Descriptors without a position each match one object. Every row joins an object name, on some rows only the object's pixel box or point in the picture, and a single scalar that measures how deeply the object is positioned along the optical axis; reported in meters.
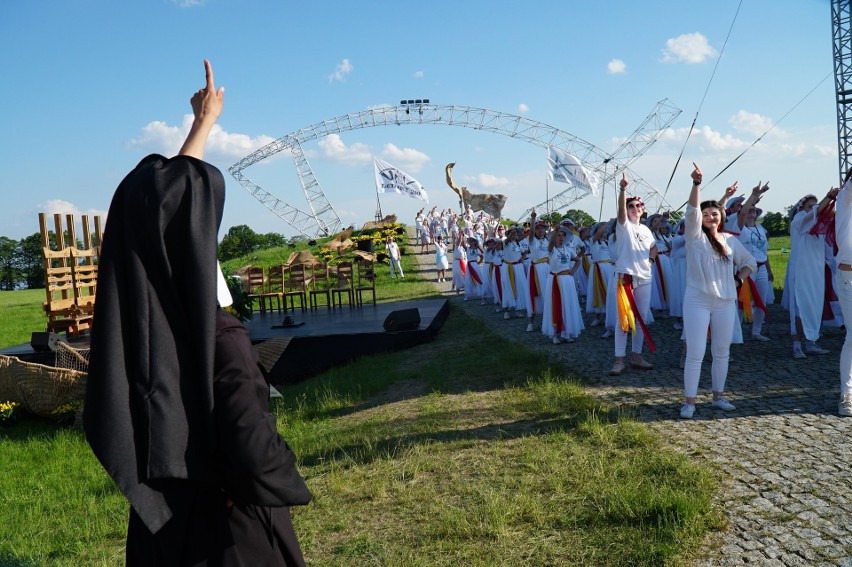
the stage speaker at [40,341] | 12.11
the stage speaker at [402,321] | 12.23
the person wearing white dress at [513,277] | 15.76
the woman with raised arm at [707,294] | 5.87
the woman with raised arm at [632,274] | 8.05
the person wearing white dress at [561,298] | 10.95
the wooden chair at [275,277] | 18.38
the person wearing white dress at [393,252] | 29.72
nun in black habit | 1.69
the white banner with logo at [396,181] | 30.84
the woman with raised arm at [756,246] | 9.78
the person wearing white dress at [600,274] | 12.99
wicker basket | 8.30
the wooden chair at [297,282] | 18.52
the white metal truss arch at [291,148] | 54.78
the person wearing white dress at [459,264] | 23.05
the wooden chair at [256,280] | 18.36
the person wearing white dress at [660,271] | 12.73
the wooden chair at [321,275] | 18.06
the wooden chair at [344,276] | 19.08
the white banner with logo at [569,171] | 18.27
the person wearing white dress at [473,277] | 20.33
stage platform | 10.40
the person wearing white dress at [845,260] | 5.77
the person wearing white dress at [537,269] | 12.57
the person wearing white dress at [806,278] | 8.29
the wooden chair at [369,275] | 18.65
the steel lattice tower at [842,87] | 20.31
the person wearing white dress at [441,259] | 28.91
